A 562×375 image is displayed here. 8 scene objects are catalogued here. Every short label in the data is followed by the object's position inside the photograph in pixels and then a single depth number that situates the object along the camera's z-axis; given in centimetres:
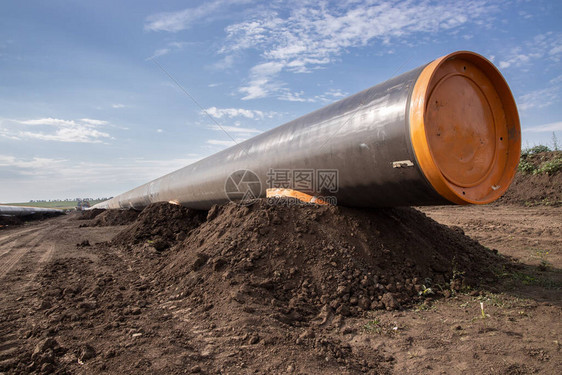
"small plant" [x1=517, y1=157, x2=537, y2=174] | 1128
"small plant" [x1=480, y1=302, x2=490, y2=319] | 291
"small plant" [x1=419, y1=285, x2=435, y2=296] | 340
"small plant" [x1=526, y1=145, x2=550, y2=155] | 1198
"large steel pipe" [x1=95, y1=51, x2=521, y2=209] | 291
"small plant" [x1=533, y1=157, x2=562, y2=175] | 1057
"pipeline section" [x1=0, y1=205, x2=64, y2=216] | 2347
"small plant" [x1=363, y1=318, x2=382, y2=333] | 281
